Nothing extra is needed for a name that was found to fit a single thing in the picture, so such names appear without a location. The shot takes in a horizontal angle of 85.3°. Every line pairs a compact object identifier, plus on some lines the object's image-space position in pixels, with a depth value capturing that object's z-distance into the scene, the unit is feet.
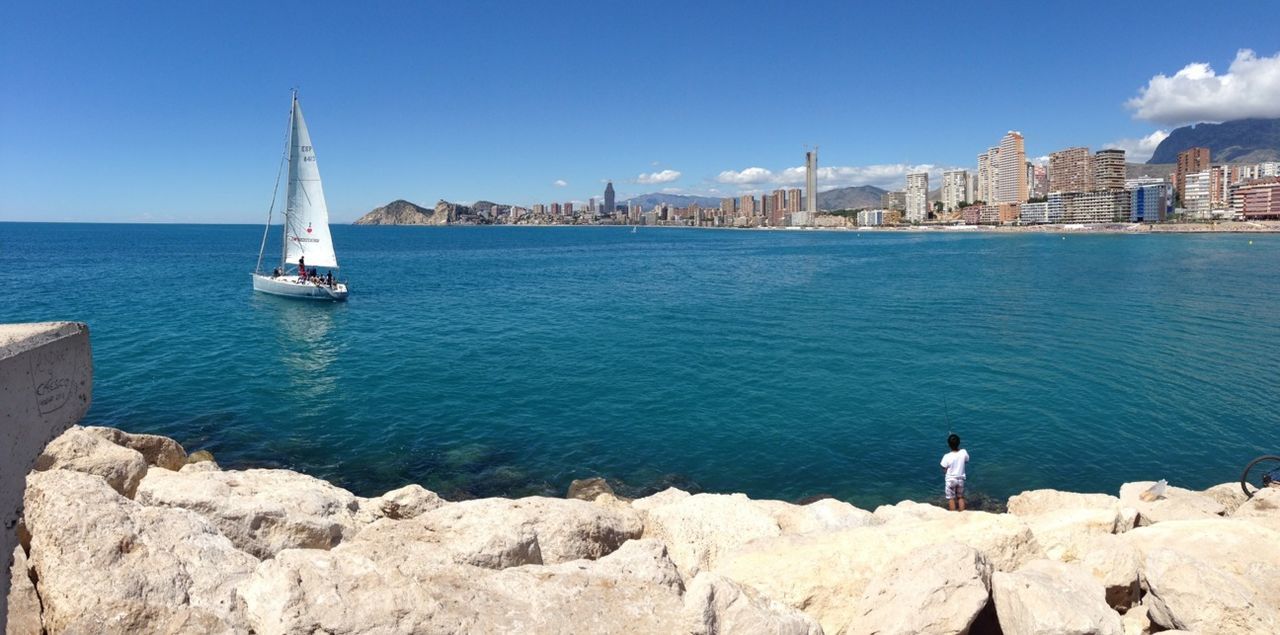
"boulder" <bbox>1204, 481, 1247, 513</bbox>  43.32
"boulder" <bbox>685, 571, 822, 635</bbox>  18.81
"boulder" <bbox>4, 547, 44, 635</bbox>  18.70
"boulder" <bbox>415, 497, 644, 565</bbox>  25.75
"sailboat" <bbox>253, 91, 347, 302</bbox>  149.79
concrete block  19.06
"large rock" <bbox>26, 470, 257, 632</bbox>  17.47
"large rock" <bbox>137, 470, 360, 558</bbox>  24.50
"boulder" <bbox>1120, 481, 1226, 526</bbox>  37.68
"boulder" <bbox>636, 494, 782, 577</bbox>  29.37
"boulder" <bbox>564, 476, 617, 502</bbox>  48.65
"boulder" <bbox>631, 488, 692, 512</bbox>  40.28
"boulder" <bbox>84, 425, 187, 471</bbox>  38.86
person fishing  44.80
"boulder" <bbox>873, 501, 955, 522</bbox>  36.86
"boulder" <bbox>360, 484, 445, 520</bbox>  30.09
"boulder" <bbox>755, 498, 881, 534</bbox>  34.32
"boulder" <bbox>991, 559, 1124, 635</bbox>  21.11
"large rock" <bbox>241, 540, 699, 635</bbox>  16.85
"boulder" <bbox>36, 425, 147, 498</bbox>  24.16
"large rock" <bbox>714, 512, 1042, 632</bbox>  23.54
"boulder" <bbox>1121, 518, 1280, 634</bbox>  22.76
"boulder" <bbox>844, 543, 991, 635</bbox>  21.25
